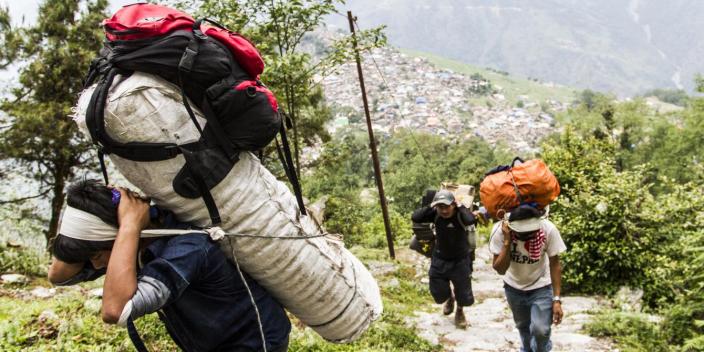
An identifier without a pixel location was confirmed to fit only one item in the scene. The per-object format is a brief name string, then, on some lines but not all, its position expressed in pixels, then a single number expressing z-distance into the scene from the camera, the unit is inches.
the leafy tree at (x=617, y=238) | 344.5
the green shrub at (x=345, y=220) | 764.9
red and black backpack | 77.0
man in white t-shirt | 174.4
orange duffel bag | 163.3
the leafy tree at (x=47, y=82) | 462.9
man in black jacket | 259.4
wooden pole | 546.6
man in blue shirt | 74.7
